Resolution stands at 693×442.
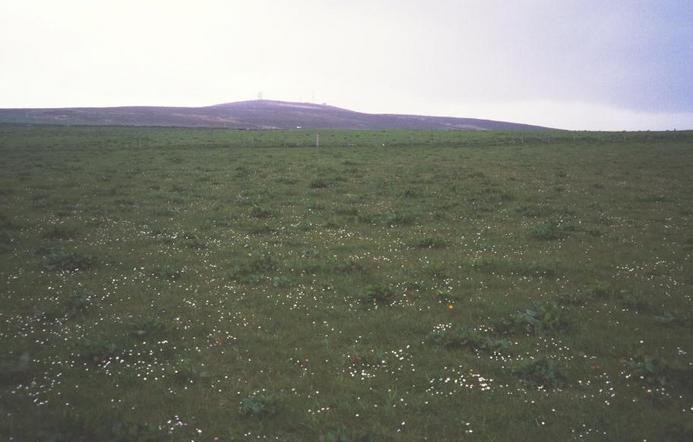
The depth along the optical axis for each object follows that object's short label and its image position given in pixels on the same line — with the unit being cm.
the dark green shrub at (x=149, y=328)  931
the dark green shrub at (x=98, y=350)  847
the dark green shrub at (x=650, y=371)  757
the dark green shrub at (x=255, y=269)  1245
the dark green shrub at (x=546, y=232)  1611
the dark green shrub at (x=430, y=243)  1548
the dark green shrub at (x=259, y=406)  697
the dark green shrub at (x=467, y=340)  877
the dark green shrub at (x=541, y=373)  766
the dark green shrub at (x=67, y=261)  1302
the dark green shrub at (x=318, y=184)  2669
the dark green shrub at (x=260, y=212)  1986
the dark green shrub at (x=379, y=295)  1106
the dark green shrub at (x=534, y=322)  945
